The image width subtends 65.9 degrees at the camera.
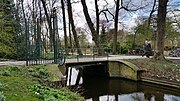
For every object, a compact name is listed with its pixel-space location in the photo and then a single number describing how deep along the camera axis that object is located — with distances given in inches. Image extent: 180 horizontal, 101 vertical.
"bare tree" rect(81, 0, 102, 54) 525.3
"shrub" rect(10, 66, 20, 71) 230.4
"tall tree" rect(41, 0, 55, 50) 613.9
